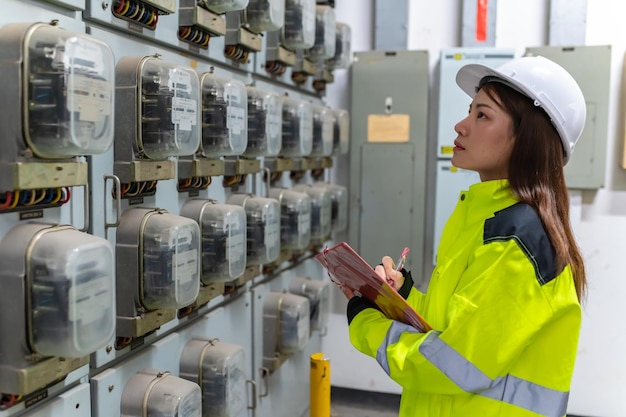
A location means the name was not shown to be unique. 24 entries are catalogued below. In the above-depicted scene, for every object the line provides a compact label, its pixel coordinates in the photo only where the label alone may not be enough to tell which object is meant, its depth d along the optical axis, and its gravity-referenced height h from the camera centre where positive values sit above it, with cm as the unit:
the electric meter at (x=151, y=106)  147 +11
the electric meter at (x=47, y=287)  113 -26
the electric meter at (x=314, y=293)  289 -66
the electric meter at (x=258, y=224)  213 -25
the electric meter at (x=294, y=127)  247 +12
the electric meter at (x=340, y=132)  310 +13
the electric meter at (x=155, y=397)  153 -62
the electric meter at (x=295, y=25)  244 +53
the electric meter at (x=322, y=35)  276 +56
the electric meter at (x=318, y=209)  279 -25
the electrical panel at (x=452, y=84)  312 +39
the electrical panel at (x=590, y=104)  302 +29
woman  125 -26
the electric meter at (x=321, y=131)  281 +12
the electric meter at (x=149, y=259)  150 -27
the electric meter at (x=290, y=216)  249 -25
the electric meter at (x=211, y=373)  182 -66
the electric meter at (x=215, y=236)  181 -25
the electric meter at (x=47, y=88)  109 +11
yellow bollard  279 -106
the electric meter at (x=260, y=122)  212 +12
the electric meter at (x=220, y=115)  179 +12
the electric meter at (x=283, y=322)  257 -71
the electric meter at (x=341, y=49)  310 +55
